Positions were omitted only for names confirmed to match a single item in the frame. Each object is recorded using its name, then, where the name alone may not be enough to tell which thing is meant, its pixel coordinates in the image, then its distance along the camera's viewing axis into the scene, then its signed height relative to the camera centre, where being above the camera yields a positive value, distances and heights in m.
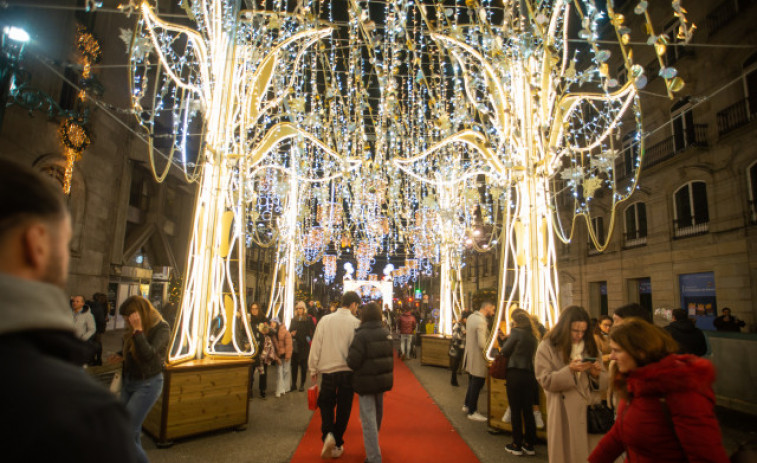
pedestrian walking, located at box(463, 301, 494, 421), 6.54 -1.06
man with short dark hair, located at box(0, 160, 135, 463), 0.63 -0.11
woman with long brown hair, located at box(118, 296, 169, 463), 3.61 -0.65
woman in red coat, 1.76 -0.48
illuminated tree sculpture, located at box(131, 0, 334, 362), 5.81 +1.85
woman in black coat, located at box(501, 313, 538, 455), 4.73 -1.04
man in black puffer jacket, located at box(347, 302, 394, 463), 4.35 -0.84
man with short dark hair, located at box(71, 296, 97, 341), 7.35 -0.55
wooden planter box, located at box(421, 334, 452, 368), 11.79 -1.61
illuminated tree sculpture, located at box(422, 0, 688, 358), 5.71 +2.06
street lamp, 4.63 +2.62
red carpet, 4.76 -1.90
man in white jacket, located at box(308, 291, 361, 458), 4.69 -0.93
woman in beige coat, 3.16 -0.67
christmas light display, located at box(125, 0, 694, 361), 5.62 +2.30
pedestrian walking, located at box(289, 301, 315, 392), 8.32 -0.96
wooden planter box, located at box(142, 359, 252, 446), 4.93 -1.39
